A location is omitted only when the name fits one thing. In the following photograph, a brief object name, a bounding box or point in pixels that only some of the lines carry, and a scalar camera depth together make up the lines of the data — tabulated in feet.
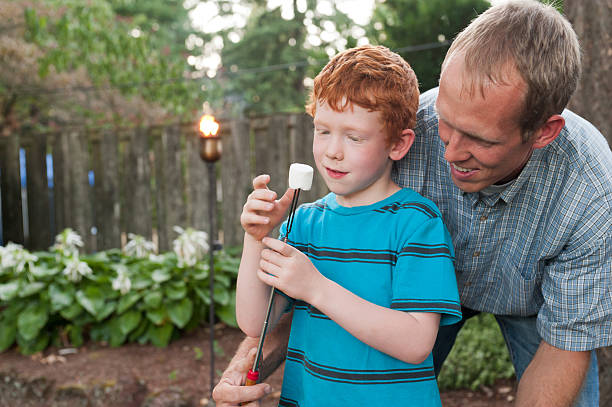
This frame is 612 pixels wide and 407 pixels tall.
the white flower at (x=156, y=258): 13.07
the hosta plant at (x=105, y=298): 12.01
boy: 3.79
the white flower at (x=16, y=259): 12.47
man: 4.00
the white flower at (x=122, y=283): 11.90
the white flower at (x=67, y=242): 13.30
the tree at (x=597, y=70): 7.41
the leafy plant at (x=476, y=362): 10.16
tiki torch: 10.54
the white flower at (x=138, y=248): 13.89
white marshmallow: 3.80
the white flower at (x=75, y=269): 12.17
